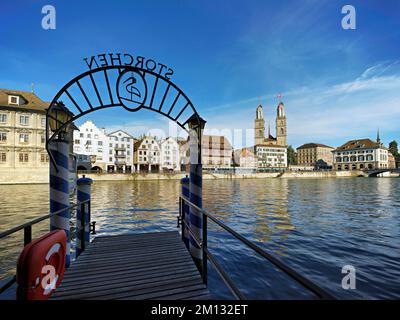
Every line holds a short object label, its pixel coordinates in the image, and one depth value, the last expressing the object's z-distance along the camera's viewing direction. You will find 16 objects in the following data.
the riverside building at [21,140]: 39.19
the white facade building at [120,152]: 64.25
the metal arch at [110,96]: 5.27
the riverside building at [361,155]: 103.38
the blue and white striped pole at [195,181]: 5.49
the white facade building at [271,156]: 120.38
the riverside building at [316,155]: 134.00
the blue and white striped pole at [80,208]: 6.29
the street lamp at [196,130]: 6.00
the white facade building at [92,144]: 58.06
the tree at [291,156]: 144.38
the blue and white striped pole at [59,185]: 4.85
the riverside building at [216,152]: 92.62
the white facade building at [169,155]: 72.88
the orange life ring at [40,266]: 2.46
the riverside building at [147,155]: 69.81
